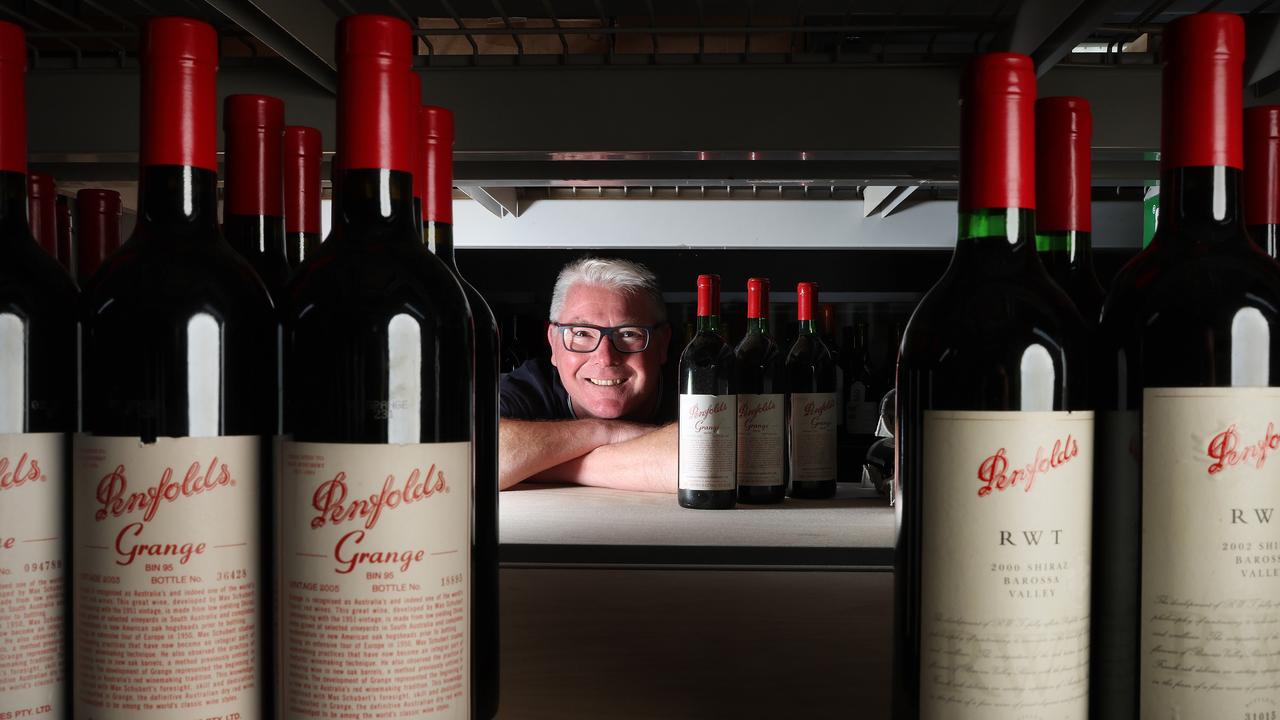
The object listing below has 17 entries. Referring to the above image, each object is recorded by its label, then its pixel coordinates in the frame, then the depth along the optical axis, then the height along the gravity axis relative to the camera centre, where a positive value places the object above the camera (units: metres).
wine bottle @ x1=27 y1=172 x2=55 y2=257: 0.50 +0.07
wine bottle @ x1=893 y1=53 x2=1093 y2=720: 0.36 -0.04
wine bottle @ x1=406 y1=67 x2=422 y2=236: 0.39 +0.09
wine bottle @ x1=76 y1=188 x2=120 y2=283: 0.54 +0.07
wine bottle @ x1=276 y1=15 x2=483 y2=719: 0.36 -0.04
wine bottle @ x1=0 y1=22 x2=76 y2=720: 0.37 -0.04
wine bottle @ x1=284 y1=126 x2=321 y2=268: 0.49 +0.08
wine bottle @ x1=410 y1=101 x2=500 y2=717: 0.45 -0.04
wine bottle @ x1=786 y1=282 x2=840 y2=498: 1.20 -0.12
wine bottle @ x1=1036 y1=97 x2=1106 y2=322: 0.44 +0.07
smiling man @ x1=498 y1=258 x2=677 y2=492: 1.96 -0.01
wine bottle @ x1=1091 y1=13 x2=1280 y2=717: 0.36 -0.03
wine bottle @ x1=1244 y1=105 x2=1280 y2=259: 0.43 +0.08
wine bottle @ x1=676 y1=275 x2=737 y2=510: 1.11 -0.11
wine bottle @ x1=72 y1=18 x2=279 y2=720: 0.36 -0.04
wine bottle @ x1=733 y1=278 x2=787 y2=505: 1.16 -0.12
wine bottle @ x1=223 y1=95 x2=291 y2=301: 0.43 +0.08
